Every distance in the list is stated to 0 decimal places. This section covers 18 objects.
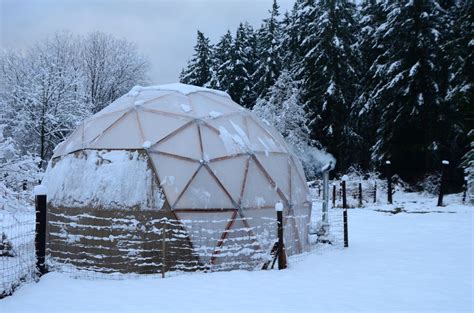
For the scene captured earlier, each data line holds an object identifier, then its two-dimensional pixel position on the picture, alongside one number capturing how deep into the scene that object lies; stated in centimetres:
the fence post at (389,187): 1817
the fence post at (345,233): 931
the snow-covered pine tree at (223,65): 3644
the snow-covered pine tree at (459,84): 1884
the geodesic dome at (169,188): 713
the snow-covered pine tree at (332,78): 2522
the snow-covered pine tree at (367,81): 2422
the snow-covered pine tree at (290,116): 2431
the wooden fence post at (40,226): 603
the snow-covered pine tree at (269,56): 3175
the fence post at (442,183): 1575
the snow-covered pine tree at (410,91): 2094
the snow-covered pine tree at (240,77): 3572
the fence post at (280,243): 696
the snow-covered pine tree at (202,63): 3919
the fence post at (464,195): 1688
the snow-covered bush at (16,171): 905
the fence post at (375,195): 1877
